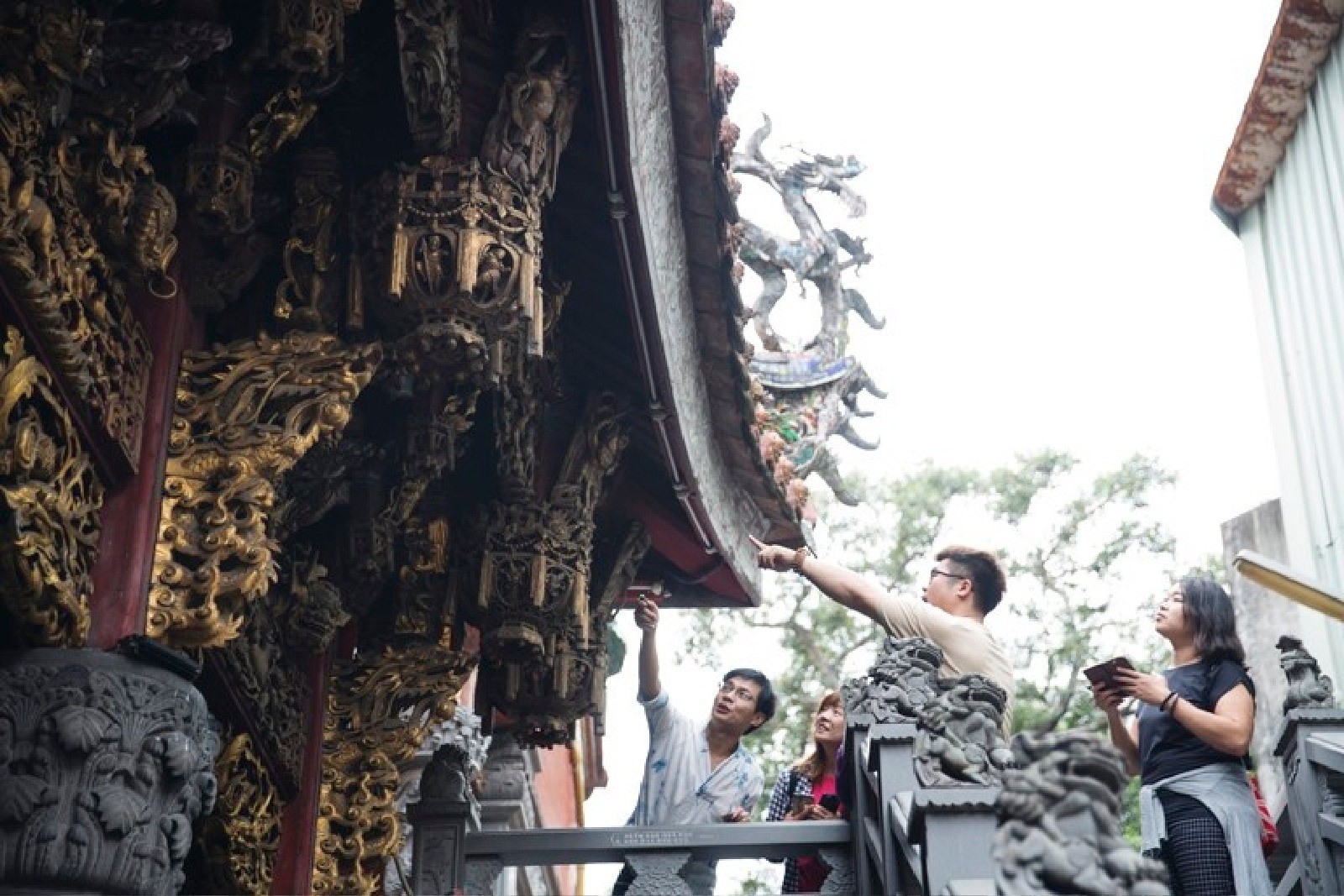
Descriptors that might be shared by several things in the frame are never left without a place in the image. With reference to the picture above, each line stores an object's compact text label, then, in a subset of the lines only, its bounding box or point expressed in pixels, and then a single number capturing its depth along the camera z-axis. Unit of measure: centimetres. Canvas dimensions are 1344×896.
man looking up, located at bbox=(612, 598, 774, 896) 738
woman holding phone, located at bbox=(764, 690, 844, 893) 690
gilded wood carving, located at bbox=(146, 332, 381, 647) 459
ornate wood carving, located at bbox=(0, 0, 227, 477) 395
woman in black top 572
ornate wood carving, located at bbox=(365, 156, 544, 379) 520
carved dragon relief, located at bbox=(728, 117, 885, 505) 1398
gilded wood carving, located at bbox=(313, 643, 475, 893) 680
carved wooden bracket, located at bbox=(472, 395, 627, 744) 707
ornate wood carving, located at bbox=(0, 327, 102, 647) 396
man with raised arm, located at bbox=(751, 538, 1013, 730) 588
